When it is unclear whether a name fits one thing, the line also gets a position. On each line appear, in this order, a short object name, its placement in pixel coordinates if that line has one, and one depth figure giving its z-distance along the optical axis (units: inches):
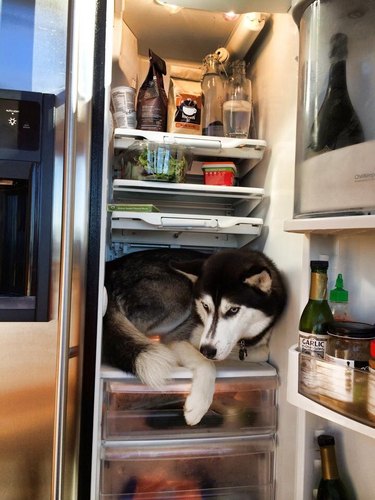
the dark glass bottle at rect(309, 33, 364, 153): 26.2
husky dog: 36.6
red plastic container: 46.3
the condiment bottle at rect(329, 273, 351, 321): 28.1
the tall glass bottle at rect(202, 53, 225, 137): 47.8
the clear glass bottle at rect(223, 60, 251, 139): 46.8
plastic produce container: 42.4
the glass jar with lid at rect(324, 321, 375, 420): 23.7
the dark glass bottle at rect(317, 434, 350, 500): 29.6
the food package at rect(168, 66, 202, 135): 46.6
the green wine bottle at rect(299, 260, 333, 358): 27.7
